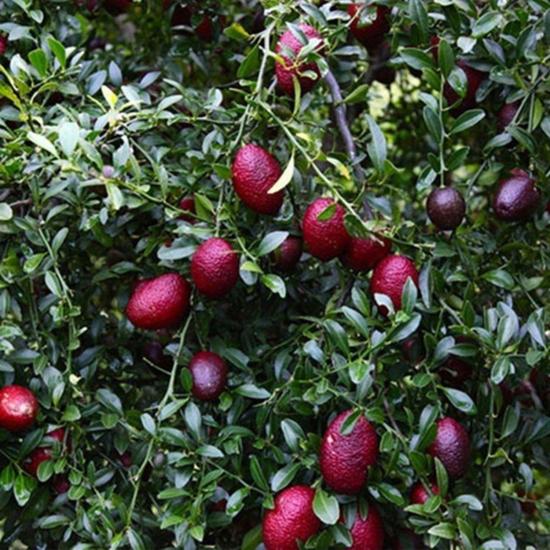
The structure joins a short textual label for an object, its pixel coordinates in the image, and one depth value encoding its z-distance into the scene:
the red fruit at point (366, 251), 0.86
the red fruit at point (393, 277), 0.85
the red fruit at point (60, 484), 0.91
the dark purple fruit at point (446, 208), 0.86
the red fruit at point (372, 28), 0.92
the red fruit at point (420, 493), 0.84
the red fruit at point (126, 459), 0.92
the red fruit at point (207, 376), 0.87
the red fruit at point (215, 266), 0.86
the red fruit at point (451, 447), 0.84
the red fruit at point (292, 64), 0.87
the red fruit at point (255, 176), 0.85
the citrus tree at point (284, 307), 0.84
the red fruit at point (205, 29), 1.07
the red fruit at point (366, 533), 0.83
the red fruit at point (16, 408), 0.86
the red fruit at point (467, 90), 0.90
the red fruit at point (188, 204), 0.92
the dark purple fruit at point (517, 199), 0.88
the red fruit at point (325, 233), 0.85
